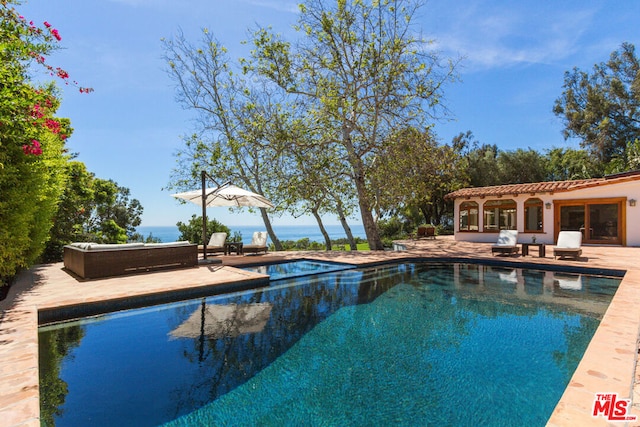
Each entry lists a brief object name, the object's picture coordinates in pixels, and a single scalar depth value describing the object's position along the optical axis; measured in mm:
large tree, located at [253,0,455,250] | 14242
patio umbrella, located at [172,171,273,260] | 10977
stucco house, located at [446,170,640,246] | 15758
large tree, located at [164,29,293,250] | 17781
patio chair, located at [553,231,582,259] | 11516
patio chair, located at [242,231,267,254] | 13031
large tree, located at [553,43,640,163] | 29203
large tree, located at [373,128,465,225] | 15266
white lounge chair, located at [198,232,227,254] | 13250
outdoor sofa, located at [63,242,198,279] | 8305
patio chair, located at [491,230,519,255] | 12922
